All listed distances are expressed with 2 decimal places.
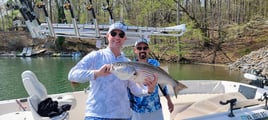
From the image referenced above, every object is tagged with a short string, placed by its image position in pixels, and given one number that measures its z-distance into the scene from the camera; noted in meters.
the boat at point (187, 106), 2.09
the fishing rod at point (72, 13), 4.21
